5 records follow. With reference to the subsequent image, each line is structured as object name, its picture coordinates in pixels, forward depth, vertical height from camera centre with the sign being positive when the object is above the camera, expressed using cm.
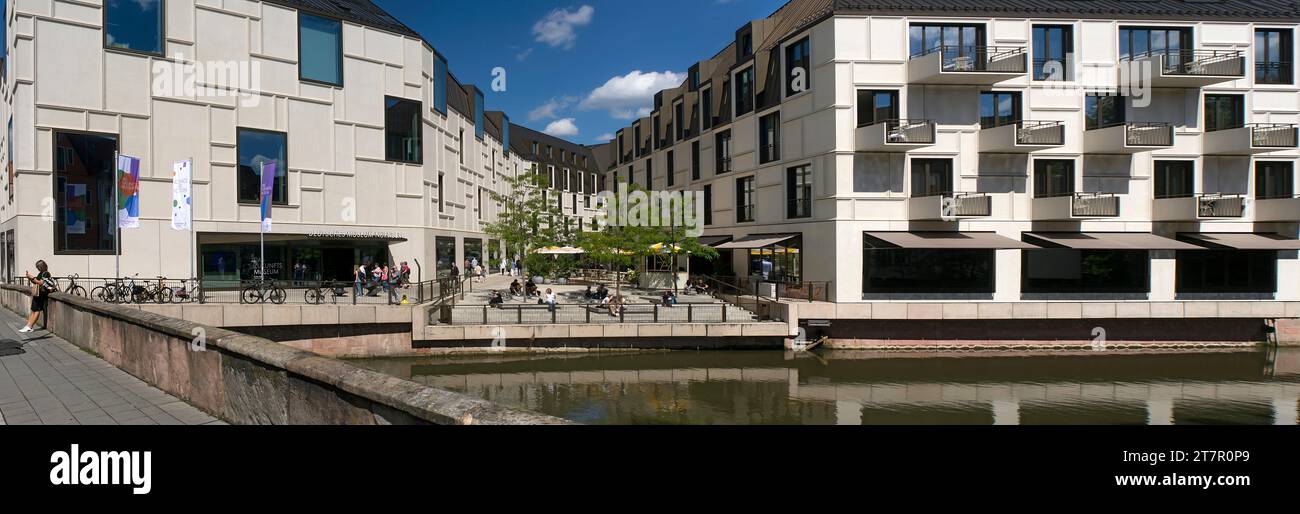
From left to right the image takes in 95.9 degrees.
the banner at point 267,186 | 2150 +257
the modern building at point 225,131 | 2280 +543
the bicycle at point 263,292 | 1905 -127
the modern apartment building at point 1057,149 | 2234 +390
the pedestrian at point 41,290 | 1144 -68
